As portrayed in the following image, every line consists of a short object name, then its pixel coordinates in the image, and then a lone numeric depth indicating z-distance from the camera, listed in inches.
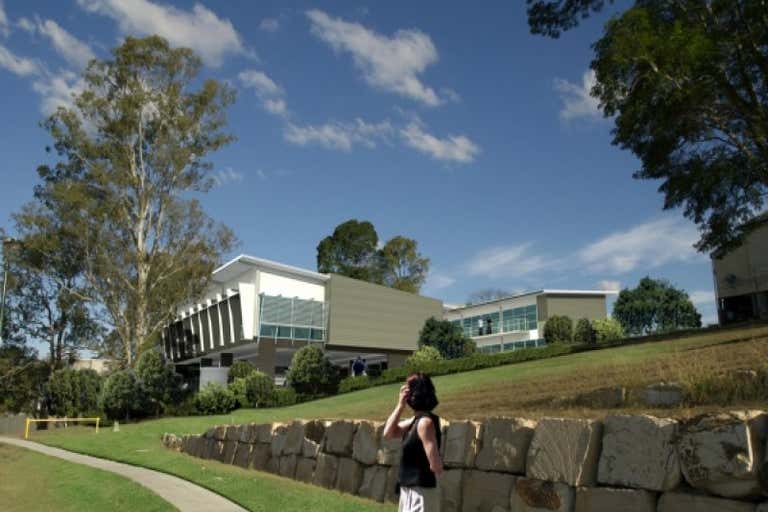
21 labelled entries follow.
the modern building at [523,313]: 2475.4
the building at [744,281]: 1684.3
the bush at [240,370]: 1315.2
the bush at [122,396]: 1262.3
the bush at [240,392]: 1189.2
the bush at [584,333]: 1514.8
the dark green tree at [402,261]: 2974.9
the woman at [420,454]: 195.8
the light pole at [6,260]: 1280.8
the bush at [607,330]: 1481.3
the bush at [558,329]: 1608.0
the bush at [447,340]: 1491.1
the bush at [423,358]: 1119.0
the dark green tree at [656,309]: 1940.2
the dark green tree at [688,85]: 661.3
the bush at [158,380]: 1298.0
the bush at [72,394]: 1476.4
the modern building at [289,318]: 1886.1
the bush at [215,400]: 1167.0
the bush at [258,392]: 1185.1
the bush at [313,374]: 1168.9
